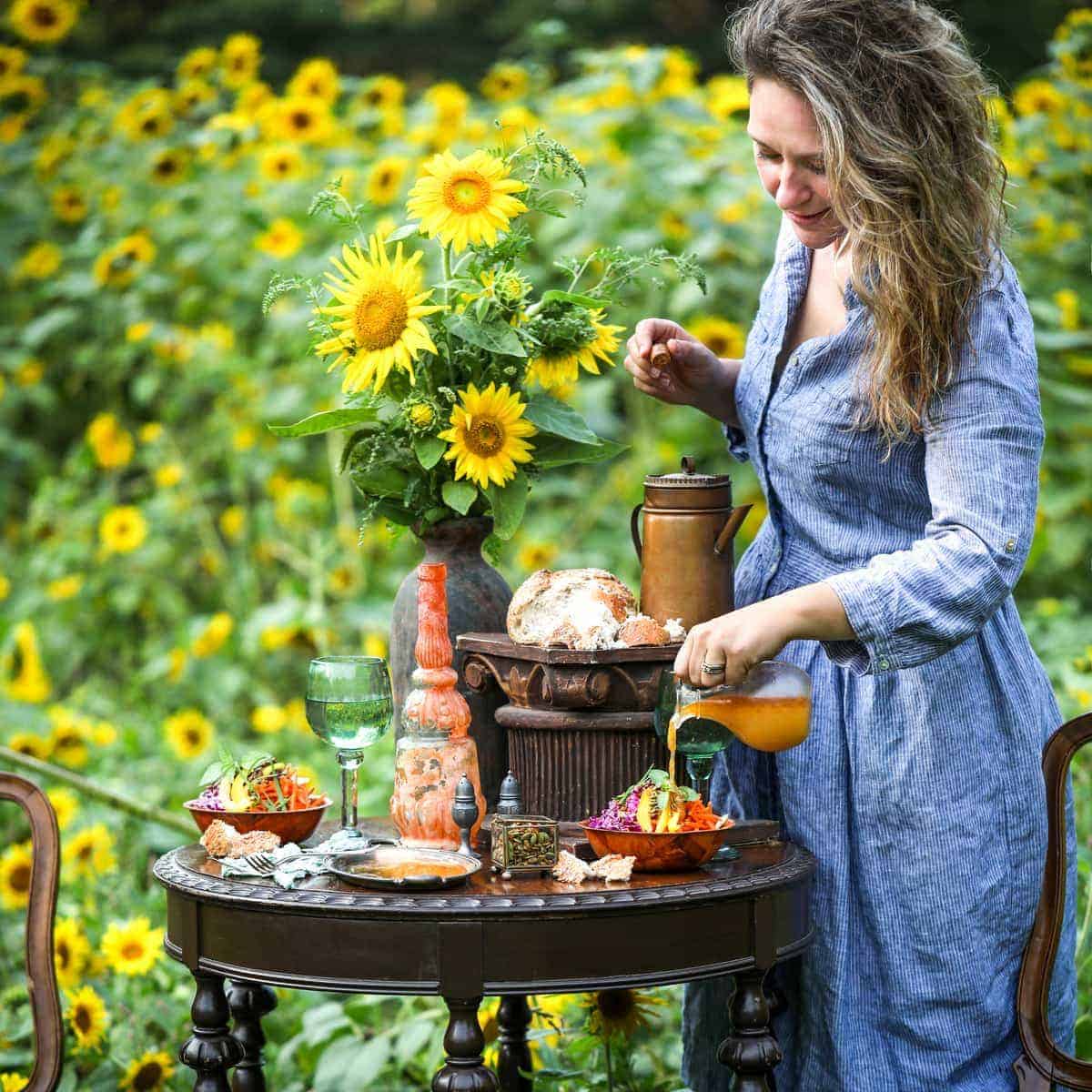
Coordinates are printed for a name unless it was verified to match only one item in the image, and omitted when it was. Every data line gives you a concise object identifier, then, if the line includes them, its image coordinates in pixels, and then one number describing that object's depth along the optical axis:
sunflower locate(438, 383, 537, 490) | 4.06
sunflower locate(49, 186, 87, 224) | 9.80
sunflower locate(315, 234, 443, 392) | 3.98
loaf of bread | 3.85
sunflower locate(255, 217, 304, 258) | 9.02
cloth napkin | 3.57
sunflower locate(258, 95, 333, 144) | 9.14
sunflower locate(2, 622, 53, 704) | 7.98
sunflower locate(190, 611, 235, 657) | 8.37
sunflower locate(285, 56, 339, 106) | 9.36
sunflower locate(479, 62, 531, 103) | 9.40
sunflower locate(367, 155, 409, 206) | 8.56
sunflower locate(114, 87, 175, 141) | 9.29
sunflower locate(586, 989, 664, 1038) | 4.69
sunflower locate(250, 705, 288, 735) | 7.63
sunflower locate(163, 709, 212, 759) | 7.42
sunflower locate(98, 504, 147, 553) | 9.10
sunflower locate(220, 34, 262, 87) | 9.46
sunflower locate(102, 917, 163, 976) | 5.36
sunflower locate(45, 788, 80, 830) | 6.43
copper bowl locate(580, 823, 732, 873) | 3.55
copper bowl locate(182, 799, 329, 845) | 3.83
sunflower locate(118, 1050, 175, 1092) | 5.02
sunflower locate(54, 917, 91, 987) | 5.59
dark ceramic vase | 4.14
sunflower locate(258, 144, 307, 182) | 9.10
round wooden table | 3.35
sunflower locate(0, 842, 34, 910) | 6.11
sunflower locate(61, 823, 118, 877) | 6.25
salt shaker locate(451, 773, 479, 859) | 3.68
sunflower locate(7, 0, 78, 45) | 9.77
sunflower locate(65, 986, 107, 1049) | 5.21
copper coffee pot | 4.01
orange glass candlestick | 3.77
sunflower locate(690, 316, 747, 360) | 8.27
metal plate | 3.43
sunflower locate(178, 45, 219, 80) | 9.44
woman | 3.59
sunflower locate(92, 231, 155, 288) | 9.25
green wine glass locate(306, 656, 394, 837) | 3.83
